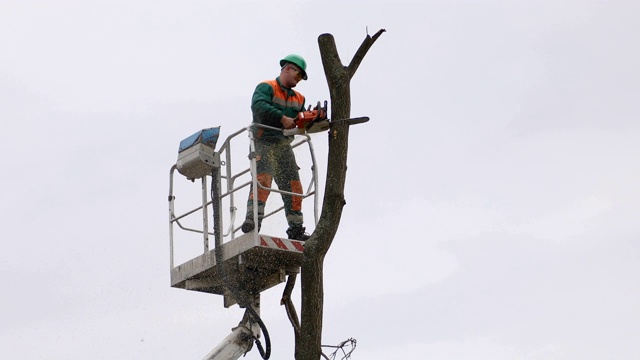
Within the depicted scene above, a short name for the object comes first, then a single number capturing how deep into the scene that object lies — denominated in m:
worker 20.41
